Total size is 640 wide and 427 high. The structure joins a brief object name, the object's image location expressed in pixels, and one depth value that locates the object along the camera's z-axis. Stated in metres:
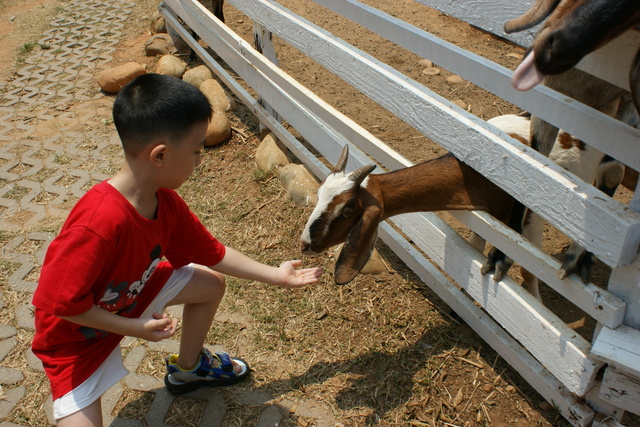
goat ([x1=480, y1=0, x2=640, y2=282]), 1.66
